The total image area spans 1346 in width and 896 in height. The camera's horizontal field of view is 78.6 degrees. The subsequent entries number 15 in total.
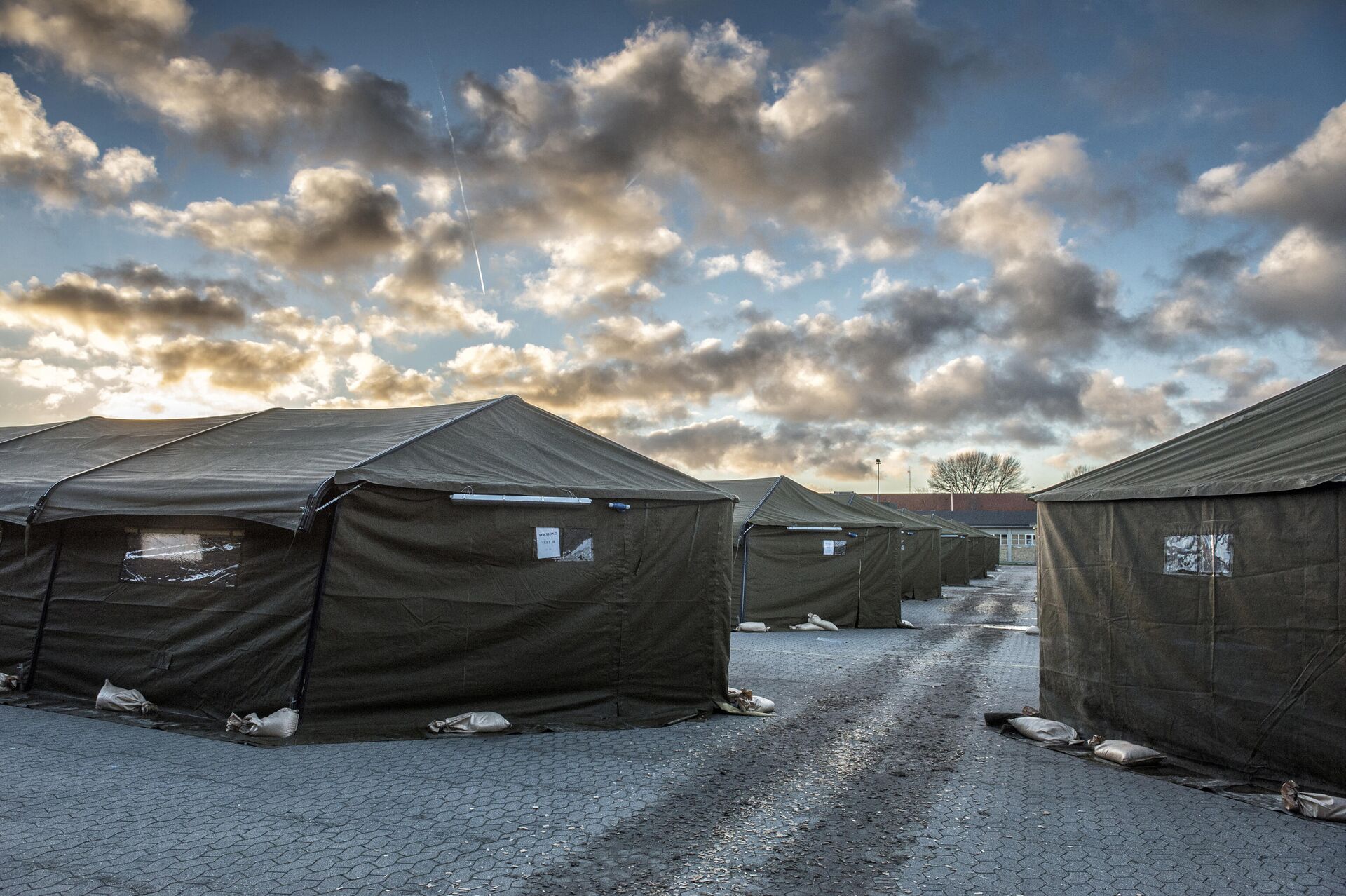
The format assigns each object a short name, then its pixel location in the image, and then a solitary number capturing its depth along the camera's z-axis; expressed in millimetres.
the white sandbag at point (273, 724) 6102
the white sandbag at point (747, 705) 7859
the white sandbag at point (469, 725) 6586
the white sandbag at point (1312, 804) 4805
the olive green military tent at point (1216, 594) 5238
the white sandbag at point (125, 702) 6828
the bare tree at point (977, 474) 74750
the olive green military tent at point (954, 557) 31156
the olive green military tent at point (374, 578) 6500
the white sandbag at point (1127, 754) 6047
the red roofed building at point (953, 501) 78875
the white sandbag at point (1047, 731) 6770
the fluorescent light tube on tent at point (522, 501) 6914
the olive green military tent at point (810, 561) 15727
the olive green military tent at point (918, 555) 23203
